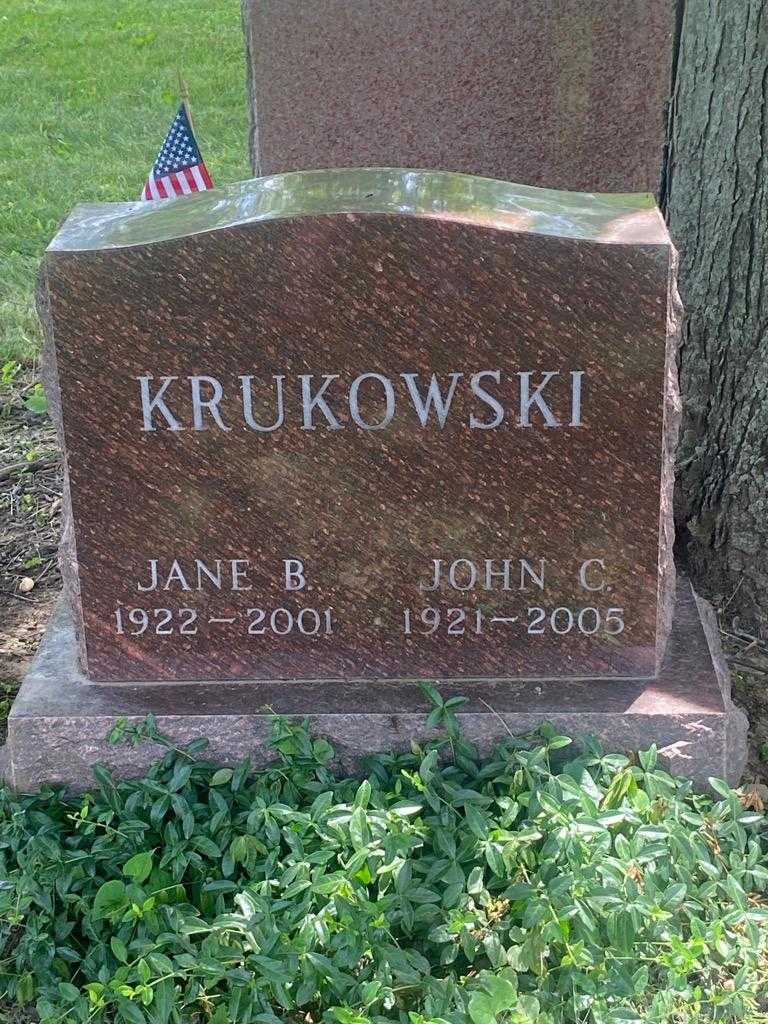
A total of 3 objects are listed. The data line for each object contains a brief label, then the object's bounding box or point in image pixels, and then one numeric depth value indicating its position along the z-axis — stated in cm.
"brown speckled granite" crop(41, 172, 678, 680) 271
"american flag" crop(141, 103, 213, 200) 438
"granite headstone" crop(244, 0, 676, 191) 410
